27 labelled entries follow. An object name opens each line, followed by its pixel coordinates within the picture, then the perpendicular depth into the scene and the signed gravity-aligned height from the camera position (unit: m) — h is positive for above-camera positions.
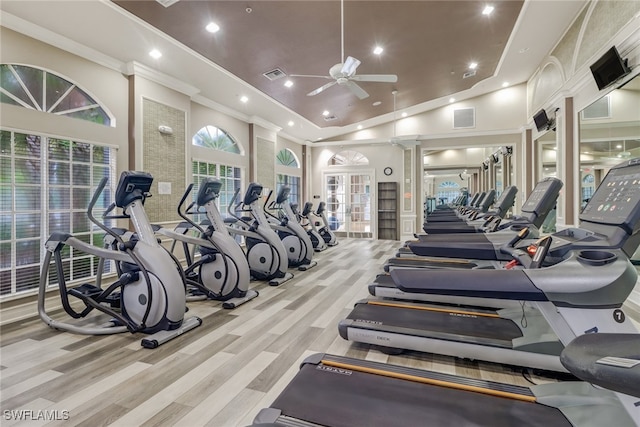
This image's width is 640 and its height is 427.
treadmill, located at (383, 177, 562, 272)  2.47 -0.25
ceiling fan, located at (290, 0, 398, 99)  3.87 +1.68
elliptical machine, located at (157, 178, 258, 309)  3.63 -0.60
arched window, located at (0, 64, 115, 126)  3.54 +1.38
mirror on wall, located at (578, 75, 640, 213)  3.71 +1.03
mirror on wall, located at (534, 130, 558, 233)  6.11 +1.11
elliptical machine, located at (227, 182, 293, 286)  4.53 -0.54
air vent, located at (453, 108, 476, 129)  9.01 +2.60
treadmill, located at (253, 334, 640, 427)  1.36 -0.90
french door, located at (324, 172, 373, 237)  10.37 +0.28
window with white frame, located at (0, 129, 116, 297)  3.54 +0.10
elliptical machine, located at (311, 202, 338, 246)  8.51 -0.61
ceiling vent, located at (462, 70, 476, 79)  7.03 +3.02
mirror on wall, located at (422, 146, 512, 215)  10.07 +1.72
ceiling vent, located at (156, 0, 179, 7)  3.53 +2.28
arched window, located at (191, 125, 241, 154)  6.45 +1.48
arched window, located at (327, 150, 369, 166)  10.38 +1.66
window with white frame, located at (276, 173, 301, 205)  9.51 +0.81
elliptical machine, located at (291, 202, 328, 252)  7.59 -0.64
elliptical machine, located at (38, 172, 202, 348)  2.74 -0.64
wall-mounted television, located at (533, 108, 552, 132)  6.20 +1.78
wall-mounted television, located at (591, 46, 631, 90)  3.55 +1.65
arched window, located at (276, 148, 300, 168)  9.43 +1.55
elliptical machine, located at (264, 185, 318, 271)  5.52 -0.48
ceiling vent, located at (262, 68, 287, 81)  5.57 +2.38
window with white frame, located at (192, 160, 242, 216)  6.34 +0.72
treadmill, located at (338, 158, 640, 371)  1.26 -0.27
